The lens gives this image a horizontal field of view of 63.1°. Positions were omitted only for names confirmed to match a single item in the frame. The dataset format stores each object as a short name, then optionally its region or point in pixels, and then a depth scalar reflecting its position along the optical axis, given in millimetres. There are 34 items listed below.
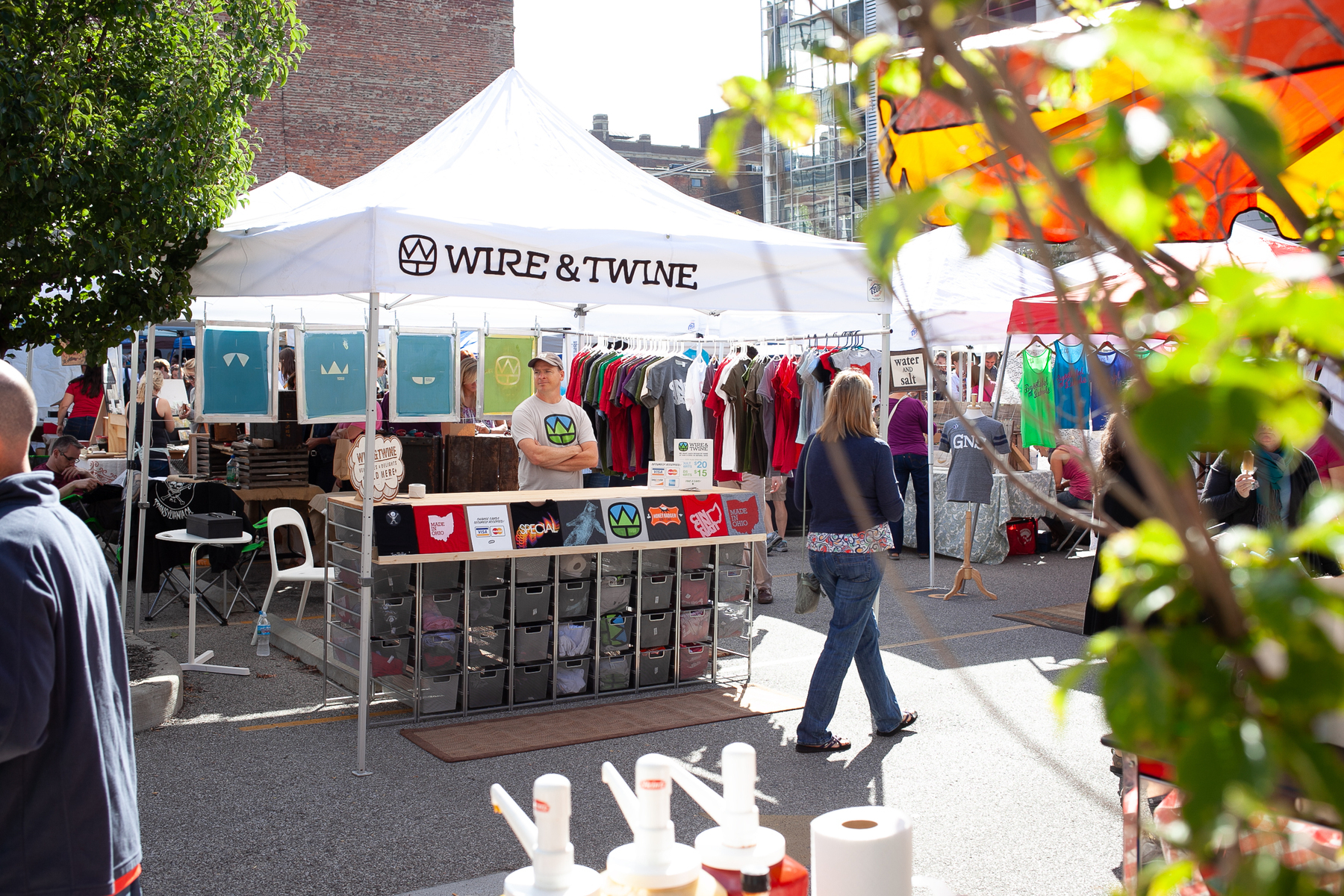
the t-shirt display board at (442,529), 6016
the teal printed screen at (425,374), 9383
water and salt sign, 10016
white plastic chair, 7395
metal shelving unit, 6238
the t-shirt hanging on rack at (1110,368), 8898
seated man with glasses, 9062
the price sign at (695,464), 7105
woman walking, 5406
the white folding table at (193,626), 7055
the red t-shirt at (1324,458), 5328
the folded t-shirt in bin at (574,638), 6641
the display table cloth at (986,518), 12102
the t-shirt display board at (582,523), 6477
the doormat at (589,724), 5699
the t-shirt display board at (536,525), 6328
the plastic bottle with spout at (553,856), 1425
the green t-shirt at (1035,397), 9711
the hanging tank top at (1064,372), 9160
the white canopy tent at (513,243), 5359
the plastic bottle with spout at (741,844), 1516
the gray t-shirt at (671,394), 9805
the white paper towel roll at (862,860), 1451
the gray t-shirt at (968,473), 10516
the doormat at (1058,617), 8752
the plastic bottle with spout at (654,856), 1432
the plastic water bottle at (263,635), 7660
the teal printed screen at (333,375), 9016
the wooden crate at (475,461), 9977
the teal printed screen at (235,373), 8672
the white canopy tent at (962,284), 8984
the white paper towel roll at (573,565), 6633
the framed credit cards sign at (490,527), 6184
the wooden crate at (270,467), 10180
